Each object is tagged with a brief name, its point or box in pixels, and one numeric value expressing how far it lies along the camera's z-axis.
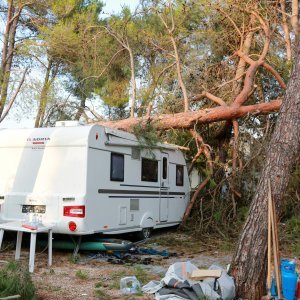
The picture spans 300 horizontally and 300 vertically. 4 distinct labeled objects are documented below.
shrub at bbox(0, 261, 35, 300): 4.63
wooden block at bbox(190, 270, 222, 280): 5.15
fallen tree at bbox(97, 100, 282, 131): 11.77
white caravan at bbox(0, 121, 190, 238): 8.02
